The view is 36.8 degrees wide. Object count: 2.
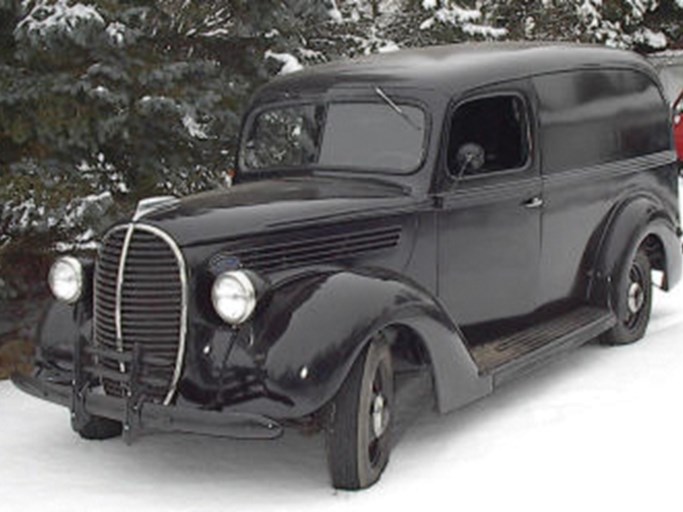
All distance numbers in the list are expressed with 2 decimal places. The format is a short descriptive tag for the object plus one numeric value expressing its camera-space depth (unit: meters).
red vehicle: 16.39
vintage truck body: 4.45
